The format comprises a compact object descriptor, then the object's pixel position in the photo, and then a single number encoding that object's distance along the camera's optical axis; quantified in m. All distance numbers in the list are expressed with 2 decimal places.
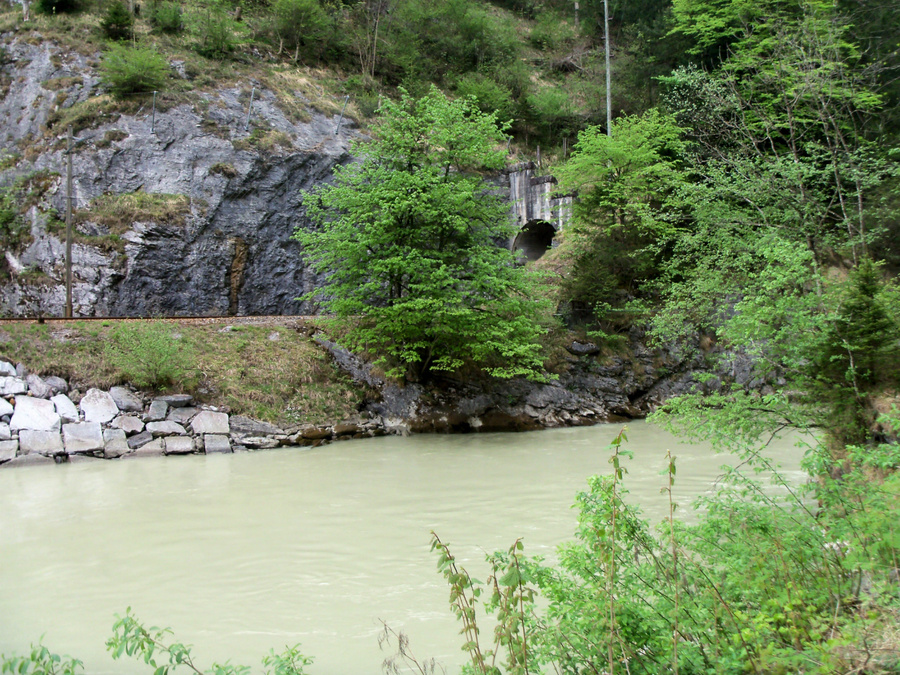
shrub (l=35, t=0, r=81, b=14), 24.84
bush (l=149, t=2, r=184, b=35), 26.31
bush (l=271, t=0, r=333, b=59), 28.09
